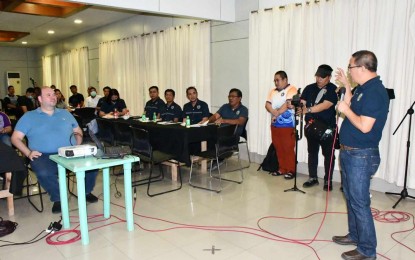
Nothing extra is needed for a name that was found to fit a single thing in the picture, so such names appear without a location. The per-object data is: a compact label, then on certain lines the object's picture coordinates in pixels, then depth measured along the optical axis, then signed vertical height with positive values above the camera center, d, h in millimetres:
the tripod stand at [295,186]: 4078 -1191
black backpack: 5023 -1060
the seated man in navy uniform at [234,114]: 5094 -356
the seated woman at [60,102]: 7548 -238
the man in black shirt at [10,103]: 7868 -269
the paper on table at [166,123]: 5062 -474
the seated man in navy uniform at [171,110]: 5812 -324
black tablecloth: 4340 -608
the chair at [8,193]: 3441 -1012
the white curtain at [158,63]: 6363 +609
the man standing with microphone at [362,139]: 2250 -342
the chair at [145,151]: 4227 -769
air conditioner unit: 12789 +462
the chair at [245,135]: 5200 -697
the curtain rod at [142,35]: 7258 +1277
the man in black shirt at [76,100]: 9273 -222
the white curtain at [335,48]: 3787 +538
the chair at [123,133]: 4754 -588
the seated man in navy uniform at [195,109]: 5477 -294
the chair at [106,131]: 5590 -659
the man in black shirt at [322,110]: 3971 -234
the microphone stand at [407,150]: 3516 -655
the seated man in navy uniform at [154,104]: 6102 -233
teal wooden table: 2766 -778
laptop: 2990 -531
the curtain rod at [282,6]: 4527 +1206
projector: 2959 -519
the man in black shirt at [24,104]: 7285 -253
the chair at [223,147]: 4301 -739
